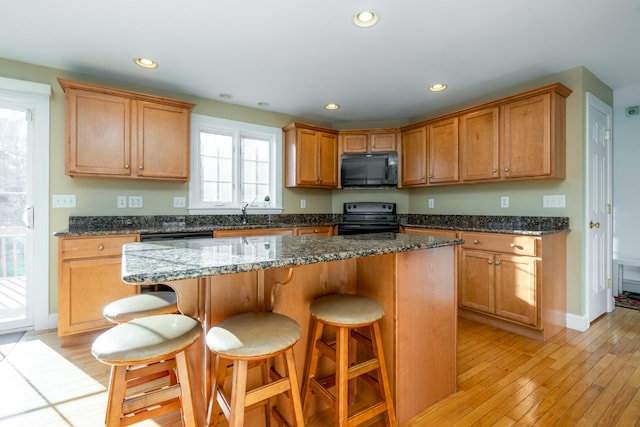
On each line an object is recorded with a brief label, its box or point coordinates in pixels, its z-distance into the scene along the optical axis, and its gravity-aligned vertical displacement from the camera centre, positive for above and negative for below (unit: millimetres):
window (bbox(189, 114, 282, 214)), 3502 +586
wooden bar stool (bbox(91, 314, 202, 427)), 1017 -481
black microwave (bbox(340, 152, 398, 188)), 4117 +598
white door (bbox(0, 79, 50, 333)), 2668 -3
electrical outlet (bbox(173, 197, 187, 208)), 3363 +127
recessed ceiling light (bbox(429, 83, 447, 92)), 3160 +1351
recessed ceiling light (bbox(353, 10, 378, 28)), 1992 +1321
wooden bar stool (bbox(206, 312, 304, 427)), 1031 -479
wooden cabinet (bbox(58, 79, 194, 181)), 2645 +752
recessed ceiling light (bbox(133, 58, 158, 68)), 2633 +1342
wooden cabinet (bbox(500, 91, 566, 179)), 2666 +703
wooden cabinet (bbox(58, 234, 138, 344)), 2346 -542
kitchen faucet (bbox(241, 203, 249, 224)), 3662 -10
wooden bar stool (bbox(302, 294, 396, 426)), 1295 -663
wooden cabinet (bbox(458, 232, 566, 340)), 2479 -597
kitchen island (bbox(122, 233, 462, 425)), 1206 -366
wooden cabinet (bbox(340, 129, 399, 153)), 4141 +1007
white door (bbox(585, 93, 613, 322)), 2770 +31
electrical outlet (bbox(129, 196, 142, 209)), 3109 +119
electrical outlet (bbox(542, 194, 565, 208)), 2836 +110
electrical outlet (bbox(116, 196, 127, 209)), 3045 +116
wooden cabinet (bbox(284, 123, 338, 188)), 3936 +760
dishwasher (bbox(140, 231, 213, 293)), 2613 -213
